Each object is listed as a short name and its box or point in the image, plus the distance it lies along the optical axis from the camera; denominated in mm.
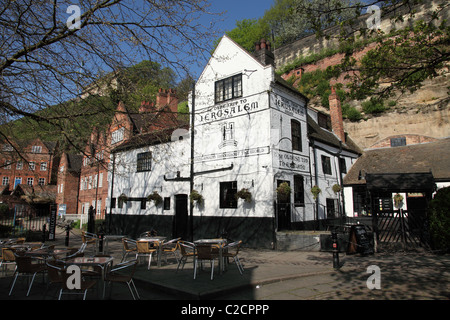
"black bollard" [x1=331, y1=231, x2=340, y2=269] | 8719
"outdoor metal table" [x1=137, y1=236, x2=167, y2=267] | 9291
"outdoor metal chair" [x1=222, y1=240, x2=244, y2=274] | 8298
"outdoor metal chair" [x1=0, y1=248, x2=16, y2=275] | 7578
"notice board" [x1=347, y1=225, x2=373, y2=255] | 11273
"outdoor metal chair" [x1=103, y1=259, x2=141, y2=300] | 5660
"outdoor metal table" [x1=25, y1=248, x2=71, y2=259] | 7062
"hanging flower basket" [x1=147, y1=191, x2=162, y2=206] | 18358
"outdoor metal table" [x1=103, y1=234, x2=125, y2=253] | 11777
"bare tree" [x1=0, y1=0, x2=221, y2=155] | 6016
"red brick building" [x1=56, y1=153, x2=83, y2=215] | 35500
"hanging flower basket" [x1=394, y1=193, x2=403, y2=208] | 18875
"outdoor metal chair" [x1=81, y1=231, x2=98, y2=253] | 11325
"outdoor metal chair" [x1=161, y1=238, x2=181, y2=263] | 9619
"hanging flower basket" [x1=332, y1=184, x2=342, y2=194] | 17969
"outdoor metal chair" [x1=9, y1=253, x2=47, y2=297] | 6308
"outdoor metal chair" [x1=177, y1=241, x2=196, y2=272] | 8309
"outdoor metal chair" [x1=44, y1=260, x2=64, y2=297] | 5508
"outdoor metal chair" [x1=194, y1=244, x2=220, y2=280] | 7660
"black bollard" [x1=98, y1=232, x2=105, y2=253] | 11162
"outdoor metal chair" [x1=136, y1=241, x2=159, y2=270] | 9107
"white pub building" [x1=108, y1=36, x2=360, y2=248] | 14234
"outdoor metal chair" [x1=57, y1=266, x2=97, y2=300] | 5233
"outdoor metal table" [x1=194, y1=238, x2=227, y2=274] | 8023
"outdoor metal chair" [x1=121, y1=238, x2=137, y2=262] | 9572
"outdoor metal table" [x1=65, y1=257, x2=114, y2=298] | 5699
